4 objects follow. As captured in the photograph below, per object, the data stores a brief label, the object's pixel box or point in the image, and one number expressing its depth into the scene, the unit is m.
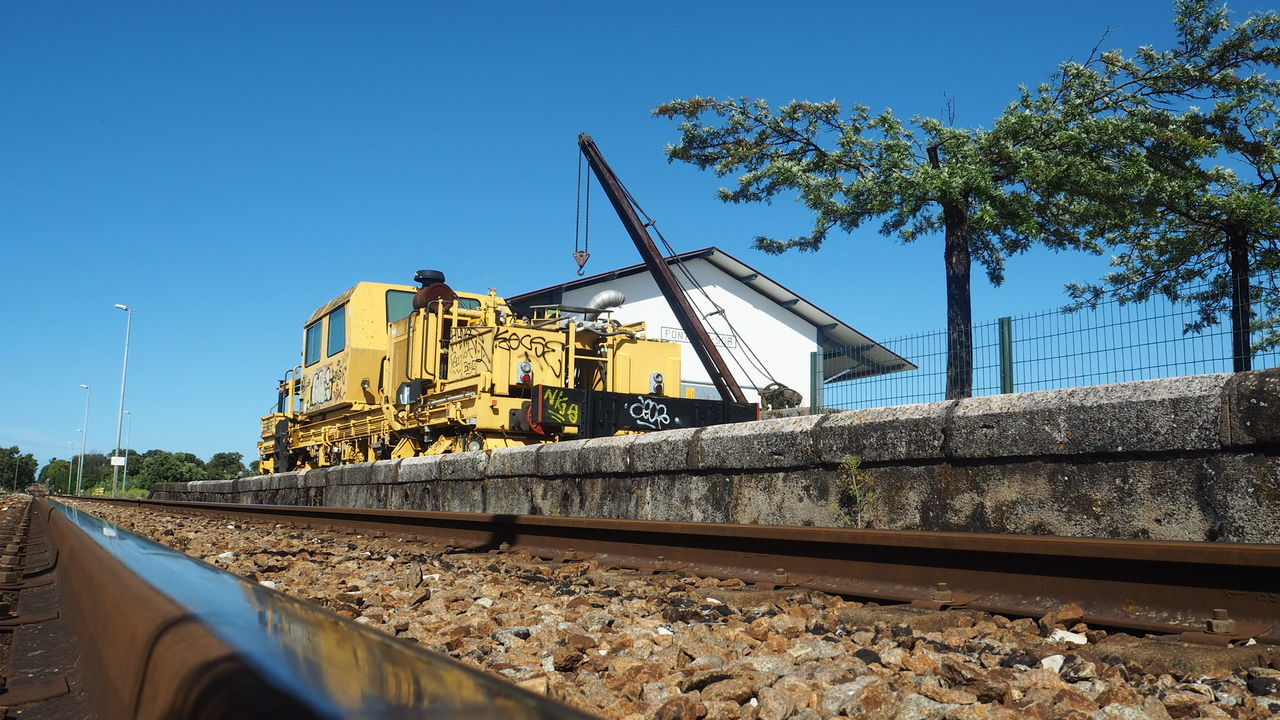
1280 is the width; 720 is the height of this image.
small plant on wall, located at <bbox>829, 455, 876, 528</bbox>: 4.97
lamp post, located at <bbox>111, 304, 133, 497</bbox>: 42.16
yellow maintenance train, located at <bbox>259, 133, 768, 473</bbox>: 11.42
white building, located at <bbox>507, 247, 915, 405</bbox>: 34.44
